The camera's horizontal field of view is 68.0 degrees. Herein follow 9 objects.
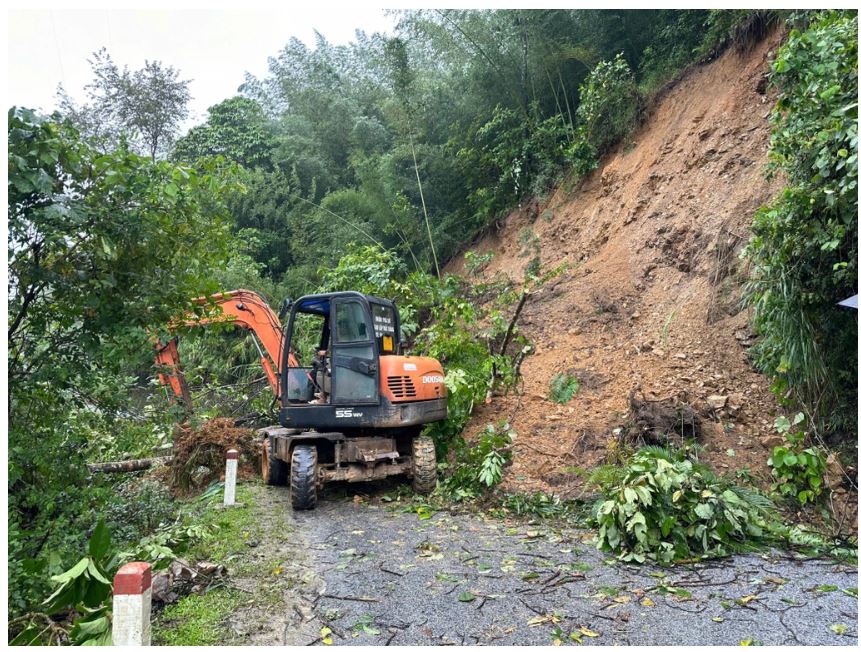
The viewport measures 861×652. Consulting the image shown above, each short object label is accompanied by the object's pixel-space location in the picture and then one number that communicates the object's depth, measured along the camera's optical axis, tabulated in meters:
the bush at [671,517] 4.84
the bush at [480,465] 7.11
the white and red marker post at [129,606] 2.69
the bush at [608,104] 12.27
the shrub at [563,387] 8.43
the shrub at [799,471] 5.45
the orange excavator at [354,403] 6.91
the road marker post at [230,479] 6.83
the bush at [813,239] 5.10
